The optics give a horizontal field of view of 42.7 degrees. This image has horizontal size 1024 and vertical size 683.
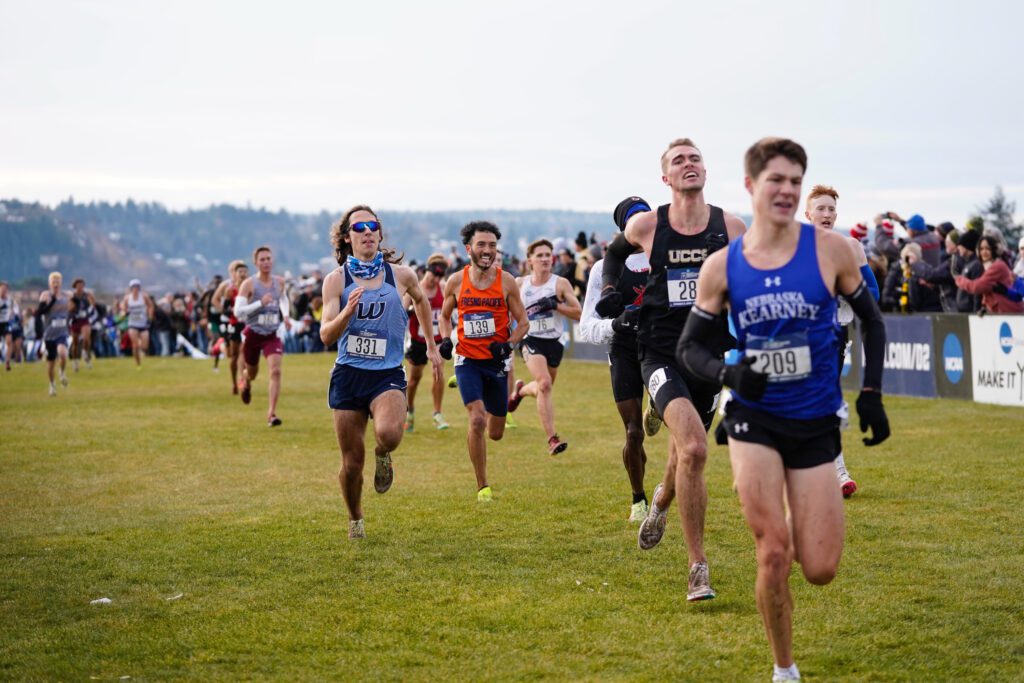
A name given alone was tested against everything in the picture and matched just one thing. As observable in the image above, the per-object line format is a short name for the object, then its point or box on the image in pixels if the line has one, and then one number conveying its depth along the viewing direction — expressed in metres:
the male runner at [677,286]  7.55
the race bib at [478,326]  11.67
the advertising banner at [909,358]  19.62
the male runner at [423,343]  17.25
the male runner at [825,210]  9.90
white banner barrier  17.39
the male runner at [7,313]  34.84
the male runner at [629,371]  9.48
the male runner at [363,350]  9.34
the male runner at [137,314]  35.41
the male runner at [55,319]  25.73
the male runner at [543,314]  14.55
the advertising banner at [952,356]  18.64
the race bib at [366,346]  9.44
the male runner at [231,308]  23.07
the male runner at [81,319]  34.44
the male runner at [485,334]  11.62
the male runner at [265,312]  18.28
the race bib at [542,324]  15.32
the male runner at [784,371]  5.52
